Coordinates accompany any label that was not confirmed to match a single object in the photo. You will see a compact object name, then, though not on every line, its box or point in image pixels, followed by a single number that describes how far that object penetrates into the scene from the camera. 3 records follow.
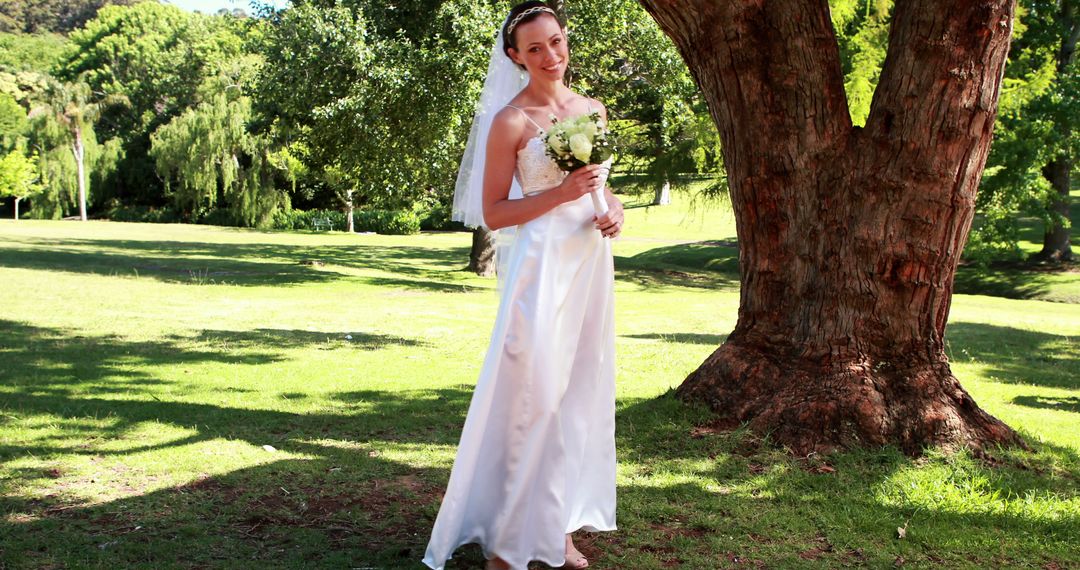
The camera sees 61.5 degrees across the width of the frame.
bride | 3.95
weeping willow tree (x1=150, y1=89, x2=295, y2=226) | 46.00
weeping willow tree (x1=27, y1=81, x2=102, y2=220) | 52.69
